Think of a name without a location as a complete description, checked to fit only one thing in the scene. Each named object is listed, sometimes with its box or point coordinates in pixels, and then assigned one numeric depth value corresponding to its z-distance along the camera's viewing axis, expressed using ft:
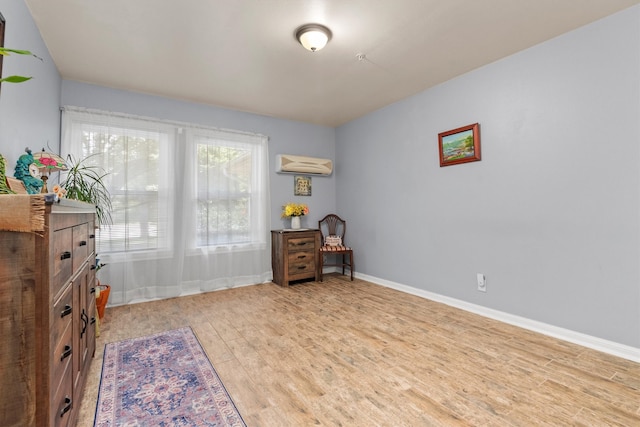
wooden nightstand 13.71
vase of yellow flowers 14.62
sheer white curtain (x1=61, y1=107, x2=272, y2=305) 10.91
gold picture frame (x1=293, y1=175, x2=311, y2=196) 15.43
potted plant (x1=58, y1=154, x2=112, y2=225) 9.61
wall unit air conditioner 14.65
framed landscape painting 9.92
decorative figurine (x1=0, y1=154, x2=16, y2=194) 3.76
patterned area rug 5.04
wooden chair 14.89
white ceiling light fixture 7.62
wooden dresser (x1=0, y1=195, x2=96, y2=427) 2.64
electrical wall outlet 9.73
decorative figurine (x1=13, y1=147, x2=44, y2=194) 5.60
